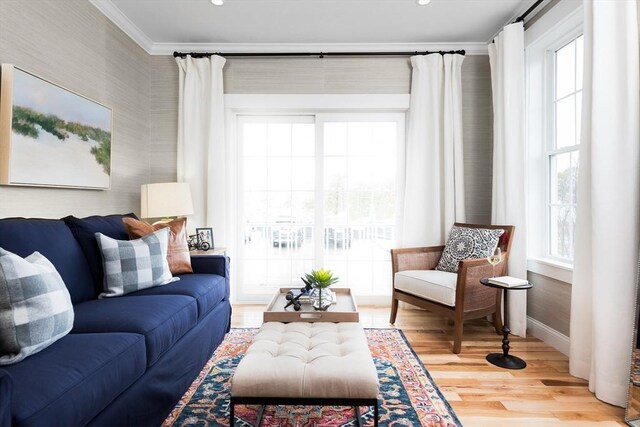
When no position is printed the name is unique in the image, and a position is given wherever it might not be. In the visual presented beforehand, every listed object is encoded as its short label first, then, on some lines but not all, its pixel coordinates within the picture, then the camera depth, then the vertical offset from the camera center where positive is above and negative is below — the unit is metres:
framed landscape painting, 2.13 +0.49
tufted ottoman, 1.47 -0.68
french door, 4.01 +0.12
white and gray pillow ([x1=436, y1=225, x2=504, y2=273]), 3.08 -0.29
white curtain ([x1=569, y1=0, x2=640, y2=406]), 1.97 +0.13
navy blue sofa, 1.16 -0.55
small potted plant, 2.40 -0.48
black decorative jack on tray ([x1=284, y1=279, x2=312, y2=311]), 2.35 -0.58
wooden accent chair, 2.74 -0.64
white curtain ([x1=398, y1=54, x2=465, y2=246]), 3.70 +0.59
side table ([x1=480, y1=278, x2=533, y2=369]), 2.47 -1.02
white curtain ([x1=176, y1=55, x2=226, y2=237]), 3.78 +0.78
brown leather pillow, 2.59 -0.22
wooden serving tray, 2.22 -0.64
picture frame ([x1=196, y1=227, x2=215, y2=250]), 3.57 -0.26
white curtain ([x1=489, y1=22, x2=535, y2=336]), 3.12 +0.48
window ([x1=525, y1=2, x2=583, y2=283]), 2.82 +0.63
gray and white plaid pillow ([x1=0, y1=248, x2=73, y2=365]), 1.30 -0.38
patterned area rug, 1.81 -1.03
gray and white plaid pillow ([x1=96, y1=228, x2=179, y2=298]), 2.19 -0.34
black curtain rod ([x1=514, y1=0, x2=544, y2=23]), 2.92 +1.65
